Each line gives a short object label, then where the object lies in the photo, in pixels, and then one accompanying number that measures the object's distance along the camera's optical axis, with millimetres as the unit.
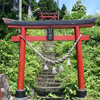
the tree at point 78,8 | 15242
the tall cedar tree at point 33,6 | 22172
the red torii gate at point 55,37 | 4850
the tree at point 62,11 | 26069
